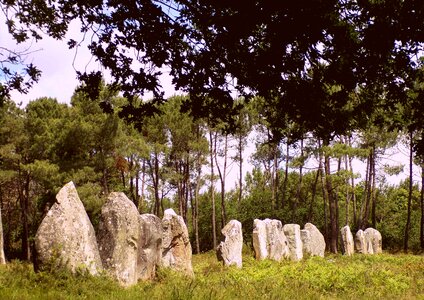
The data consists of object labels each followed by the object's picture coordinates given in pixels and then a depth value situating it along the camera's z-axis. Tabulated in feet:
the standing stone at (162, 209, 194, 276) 48.57
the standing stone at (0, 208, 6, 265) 67.56
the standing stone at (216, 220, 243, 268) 60.54
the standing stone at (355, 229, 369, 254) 98.27
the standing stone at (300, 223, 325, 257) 84.89
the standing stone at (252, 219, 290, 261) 70.23
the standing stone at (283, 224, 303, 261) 78.26
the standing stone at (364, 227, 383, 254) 104.44
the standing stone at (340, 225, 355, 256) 94.91
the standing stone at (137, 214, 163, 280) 40.75
